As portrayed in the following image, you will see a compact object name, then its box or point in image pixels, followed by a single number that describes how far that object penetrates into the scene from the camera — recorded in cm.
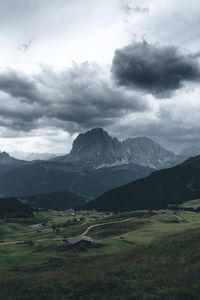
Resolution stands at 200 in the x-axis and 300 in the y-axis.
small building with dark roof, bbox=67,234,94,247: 11250
